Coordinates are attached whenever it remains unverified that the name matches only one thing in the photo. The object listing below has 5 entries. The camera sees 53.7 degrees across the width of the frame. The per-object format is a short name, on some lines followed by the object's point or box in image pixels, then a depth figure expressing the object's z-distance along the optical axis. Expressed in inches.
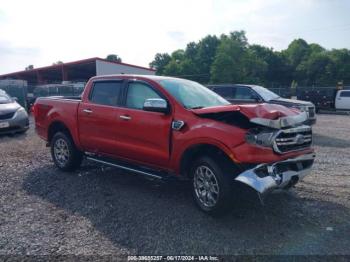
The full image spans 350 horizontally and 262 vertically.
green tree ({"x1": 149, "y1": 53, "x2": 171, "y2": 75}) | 4284.0
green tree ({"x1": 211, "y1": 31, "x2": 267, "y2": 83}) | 2896.2
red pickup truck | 167.0
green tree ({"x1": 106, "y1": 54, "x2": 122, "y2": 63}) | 4064.5
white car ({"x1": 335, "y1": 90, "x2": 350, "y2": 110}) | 972.6
